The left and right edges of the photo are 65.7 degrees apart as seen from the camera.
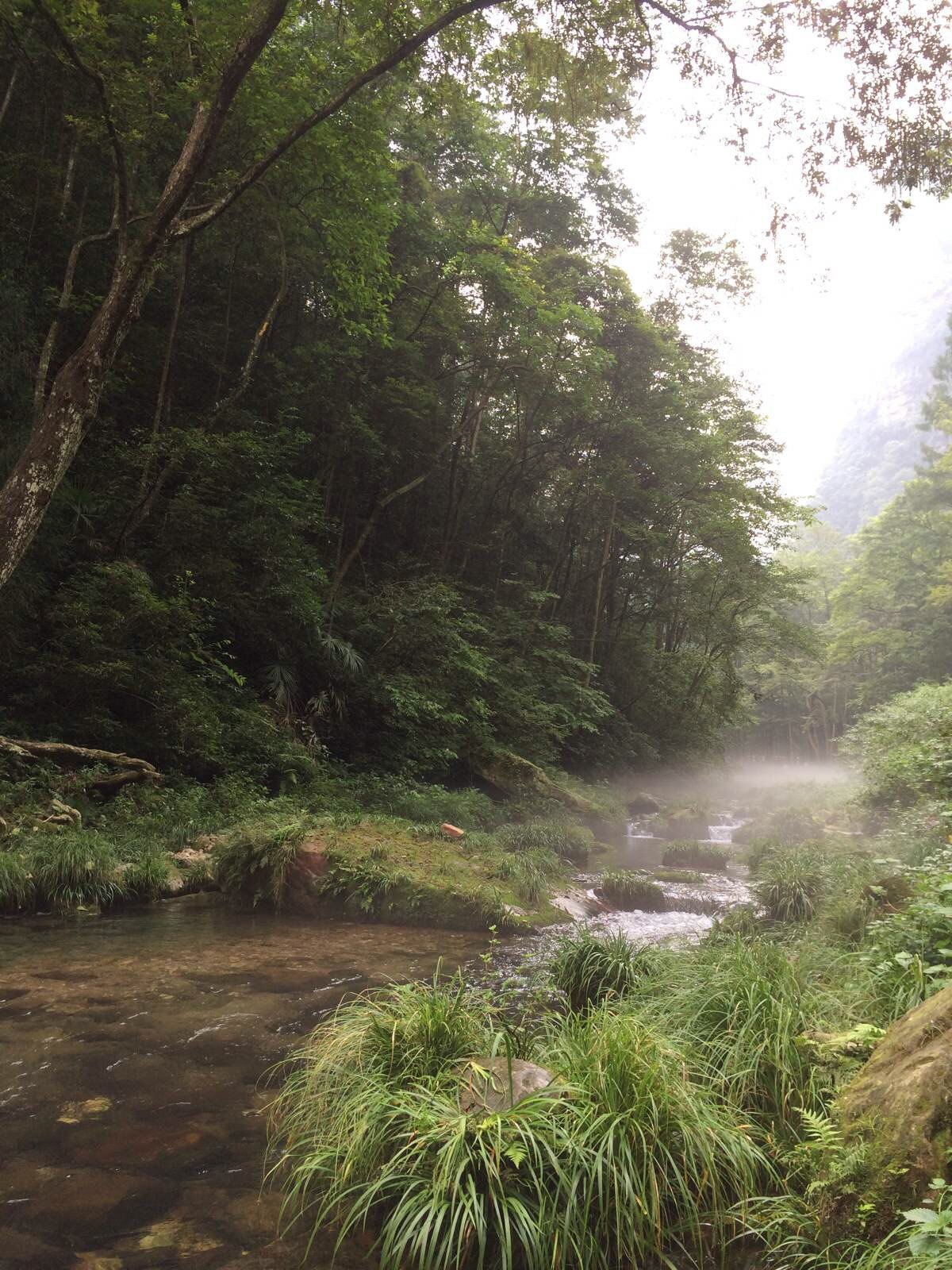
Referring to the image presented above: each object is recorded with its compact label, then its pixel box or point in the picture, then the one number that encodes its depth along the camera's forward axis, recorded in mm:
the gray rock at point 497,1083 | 2971
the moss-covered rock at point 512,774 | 17281
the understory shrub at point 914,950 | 3682
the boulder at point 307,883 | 8086
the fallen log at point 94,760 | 9109
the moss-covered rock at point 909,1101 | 2357
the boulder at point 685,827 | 19984
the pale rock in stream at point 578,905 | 9078
